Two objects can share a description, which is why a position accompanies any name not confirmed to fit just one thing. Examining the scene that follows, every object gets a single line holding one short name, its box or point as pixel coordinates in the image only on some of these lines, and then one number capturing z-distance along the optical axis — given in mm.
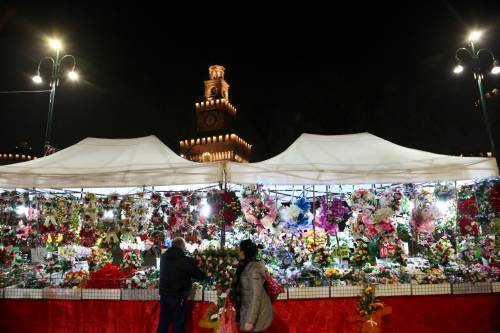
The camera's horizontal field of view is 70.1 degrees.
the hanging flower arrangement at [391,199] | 6160
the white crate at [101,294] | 5344
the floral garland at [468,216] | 6004
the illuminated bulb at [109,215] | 6470
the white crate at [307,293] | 5191
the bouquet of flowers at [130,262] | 6129
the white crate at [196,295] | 5125
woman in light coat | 3479
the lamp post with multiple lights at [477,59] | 9156
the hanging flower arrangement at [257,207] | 5855
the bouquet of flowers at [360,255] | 5750
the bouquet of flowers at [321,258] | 5594
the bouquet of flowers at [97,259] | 6191
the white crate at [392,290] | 5340
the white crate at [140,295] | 5254
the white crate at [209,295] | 5078
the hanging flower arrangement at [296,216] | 6129
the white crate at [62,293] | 5438
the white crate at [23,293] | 5512
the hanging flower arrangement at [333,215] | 6199
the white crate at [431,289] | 5391
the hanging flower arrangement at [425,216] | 6184
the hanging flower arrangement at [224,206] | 5629
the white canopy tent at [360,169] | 5752
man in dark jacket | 4613
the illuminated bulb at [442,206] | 6359
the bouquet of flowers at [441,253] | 5996
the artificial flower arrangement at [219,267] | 4758
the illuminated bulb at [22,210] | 6762
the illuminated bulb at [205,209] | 6090
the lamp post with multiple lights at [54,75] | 10469
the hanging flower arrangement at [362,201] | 6124
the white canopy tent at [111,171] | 5758
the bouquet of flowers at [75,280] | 5633
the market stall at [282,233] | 5250
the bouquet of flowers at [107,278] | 5504
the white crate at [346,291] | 5254
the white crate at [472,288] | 5477
